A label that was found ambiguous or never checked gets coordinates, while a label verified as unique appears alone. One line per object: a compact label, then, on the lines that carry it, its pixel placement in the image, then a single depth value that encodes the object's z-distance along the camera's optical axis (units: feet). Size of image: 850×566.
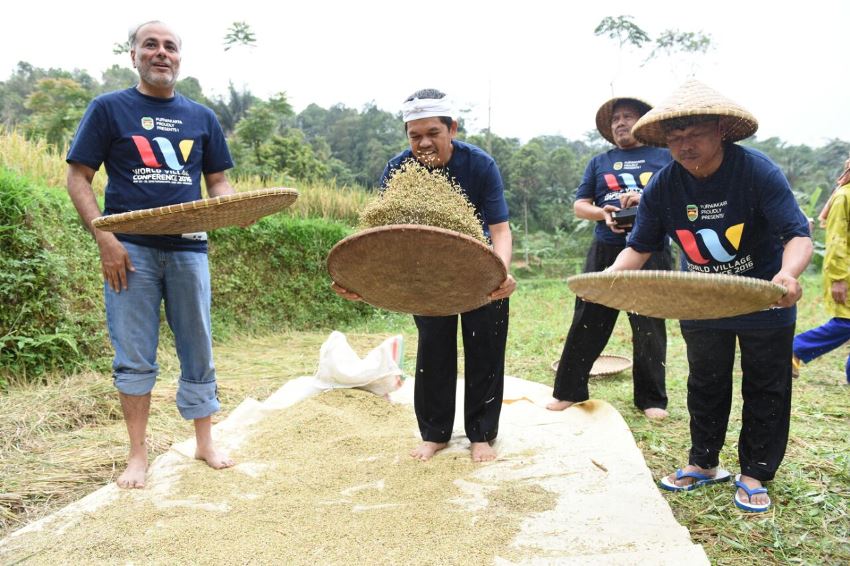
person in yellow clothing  12.59
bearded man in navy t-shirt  7.67
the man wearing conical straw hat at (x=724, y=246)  6.88
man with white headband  8.05
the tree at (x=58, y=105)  43.45
